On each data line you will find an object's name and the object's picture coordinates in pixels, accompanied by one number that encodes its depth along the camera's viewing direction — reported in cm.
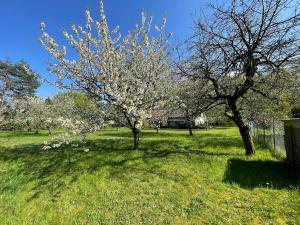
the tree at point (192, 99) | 713
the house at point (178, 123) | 2906
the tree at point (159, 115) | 744
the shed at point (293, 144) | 520
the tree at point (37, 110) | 1855
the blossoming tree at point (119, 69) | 595
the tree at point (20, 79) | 3254
